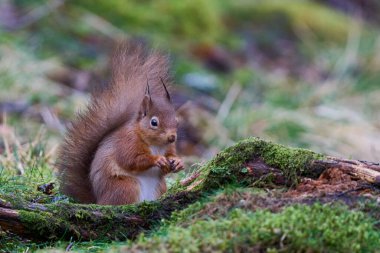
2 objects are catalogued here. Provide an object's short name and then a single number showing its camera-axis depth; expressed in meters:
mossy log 6.11
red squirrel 7.27
